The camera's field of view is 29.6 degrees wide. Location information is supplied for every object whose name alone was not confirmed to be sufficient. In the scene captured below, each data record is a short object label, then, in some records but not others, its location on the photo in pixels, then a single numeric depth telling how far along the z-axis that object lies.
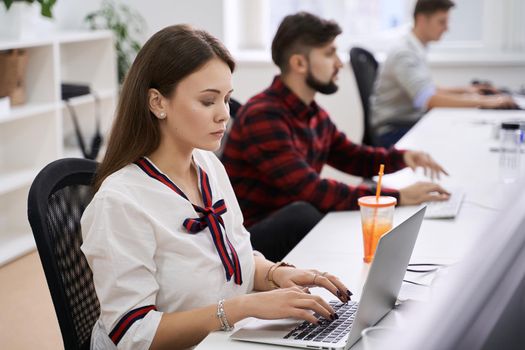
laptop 1.49
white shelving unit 3.86
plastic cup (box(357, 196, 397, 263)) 2.01
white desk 1.96
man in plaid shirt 2.51
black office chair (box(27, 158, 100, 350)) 1.64
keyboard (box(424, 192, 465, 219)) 2.33
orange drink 2.01
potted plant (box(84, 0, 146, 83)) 5.17
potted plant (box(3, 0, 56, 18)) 3.80
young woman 1.61
